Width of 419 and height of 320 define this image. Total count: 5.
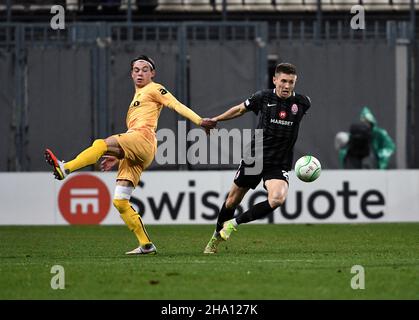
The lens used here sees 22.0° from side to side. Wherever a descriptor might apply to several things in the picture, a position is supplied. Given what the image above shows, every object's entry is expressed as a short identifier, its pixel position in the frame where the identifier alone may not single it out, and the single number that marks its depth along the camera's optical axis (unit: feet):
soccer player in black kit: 39.63
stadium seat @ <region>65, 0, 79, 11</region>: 79.71
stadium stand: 81.56
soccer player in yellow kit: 39.42
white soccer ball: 40.29
